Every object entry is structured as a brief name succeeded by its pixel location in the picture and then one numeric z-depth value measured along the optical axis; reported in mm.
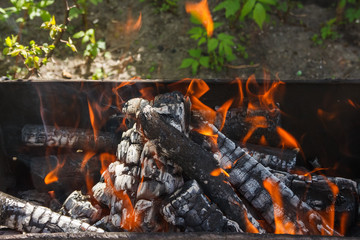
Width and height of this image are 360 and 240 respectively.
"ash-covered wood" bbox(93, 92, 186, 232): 1921
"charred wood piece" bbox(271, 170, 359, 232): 2254
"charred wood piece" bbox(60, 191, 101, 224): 2104
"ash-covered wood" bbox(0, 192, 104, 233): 1869
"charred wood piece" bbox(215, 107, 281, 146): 2631
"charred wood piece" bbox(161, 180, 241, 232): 1808
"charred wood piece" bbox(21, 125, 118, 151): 2557
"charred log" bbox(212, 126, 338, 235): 2021
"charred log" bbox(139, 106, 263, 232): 1931
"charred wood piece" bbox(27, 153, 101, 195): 2537
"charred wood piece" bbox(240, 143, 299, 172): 2471
